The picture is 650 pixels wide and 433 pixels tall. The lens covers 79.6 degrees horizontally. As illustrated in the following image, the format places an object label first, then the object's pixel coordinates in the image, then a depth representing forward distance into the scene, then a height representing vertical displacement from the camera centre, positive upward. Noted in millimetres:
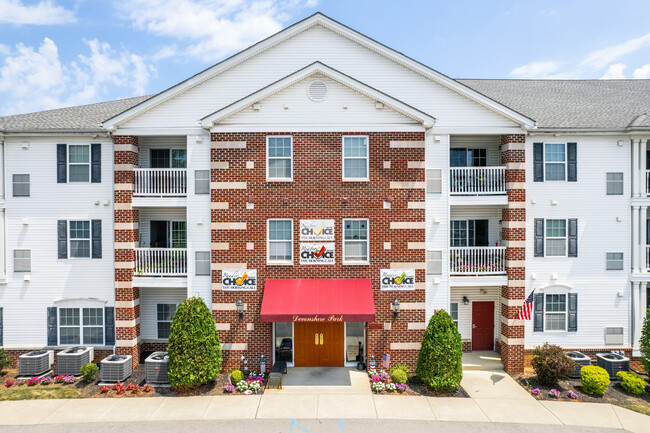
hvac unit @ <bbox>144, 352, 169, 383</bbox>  14992 -5979
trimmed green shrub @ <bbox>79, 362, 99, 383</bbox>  15070 -6063
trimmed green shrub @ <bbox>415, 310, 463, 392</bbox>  14188 -5221
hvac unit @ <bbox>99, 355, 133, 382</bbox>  15039 -6000
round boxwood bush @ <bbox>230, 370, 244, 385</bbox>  14852 -6201
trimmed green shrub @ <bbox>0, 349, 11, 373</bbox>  15844 -5941
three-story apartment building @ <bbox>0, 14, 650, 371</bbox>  16047 +78
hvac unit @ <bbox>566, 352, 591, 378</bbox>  15837 -6037
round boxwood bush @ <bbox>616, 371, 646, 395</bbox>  14492 -6377
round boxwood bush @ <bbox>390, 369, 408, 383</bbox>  14797 -6196
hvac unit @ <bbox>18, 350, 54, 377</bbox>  15641 -6013
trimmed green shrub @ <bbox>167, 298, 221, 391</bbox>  14133 -4965
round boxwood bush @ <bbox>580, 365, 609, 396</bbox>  14203 -6111
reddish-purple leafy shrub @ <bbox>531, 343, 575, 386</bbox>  14578 -5702
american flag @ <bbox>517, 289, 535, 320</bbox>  15912 -4002
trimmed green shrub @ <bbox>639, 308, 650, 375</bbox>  15302 -5198
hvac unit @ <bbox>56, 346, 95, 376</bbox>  15641 -5903
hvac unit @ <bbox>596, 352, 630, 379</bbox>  15789 -6148
